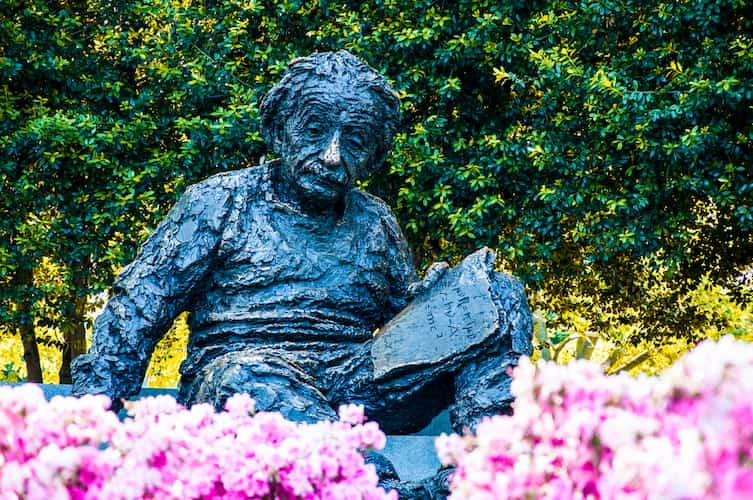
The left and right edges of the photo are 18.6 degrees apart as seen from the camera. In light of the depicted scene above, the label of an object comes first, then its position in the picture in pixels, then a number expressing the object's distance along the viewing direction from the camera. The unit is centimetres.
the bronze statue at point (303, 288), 1460
